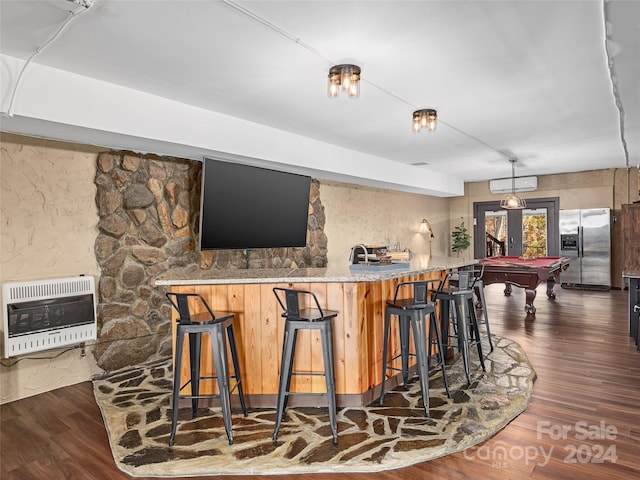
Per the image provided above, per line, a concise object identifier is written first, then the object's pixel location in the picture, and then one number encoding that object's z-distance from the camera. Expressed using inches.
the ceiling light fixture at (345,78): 116.0
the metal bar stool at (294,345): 104.6
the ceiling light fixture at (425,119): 157.2
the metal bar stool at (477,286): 153.5
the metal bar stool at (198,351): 103.2
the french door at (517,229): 364.5
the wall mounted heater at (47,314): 128.3
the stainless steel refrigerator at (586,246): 323.0
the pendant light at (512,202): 262.4
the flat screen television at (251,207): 169.0
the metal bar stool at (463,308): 138.3
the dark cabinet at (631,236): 282.2
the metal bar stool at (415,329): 116.1
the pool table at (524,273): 232.8
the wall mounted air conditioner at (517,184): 340.1
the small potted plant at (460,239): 392.8
